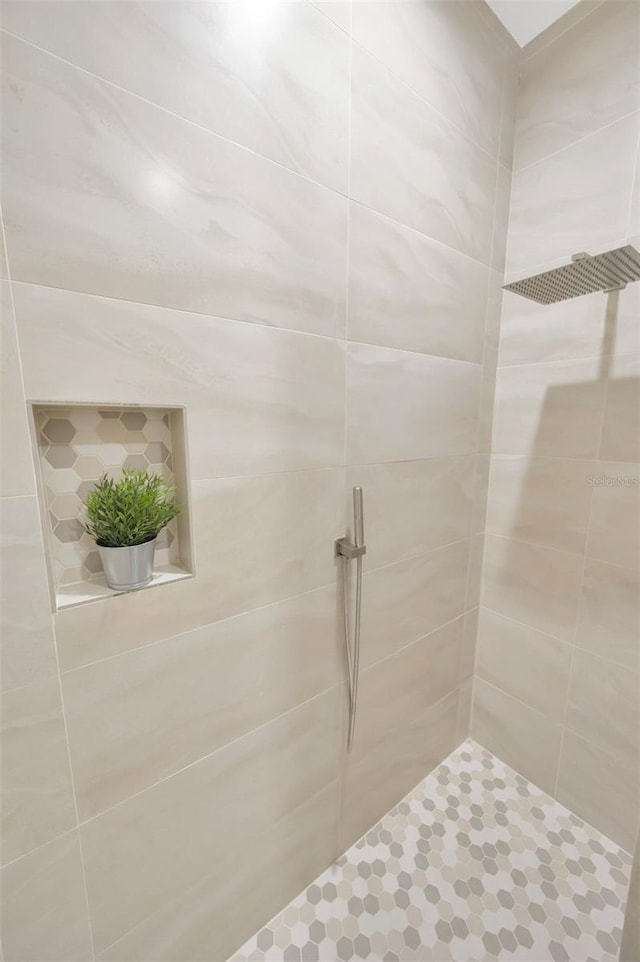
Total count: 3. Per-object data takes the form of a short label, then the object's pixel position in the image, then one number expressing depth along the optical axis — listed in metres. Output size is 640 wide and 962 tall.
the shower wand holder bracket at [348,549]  0.97
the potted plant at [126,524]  0.65
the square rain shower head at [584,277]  0.83
